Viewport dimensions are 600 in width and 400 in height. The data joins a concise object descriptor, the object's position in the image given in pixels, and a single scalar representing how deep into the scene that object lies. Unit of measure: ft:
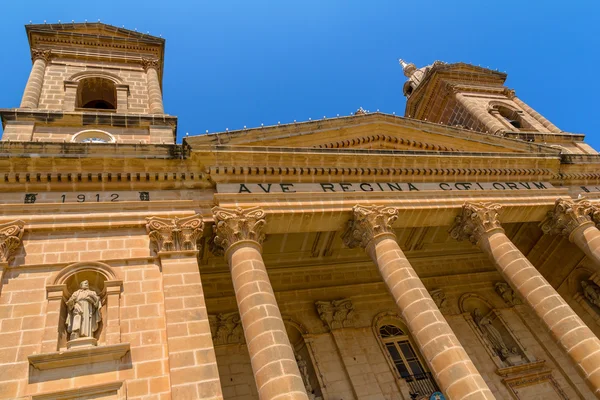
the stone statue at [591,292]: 59.93
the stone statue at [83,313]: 31.55
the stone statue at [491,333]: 56.39
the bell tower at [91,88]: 49.55
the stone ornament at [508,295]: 61.31
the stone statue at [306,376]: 46.80
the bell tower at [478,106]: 76.48
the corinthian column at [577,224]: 48.93
